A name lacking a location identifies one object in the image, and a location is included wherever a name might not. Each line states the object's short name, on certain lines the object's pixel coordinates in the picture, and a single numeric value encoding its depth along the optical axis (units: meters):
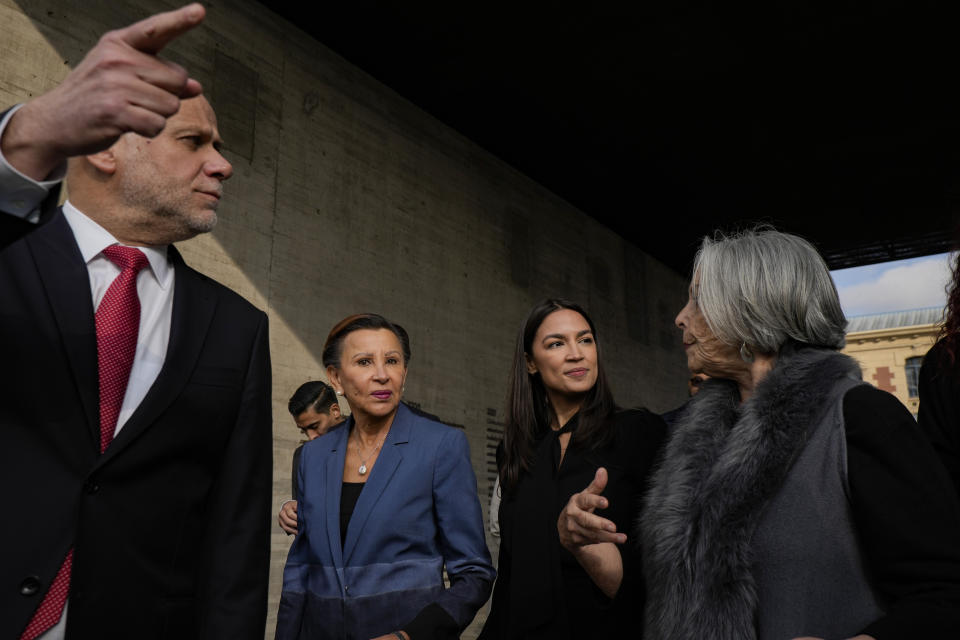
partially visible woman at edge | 1.92
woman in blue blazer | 2.38
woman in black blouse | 2.28
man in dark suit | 1.15
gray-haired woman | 1.45
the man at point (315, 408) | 5.02
